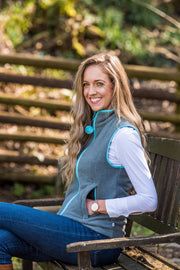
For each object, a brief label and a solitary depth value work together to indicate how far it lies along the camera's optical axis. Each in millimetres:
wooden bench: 3761
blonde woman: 3957
